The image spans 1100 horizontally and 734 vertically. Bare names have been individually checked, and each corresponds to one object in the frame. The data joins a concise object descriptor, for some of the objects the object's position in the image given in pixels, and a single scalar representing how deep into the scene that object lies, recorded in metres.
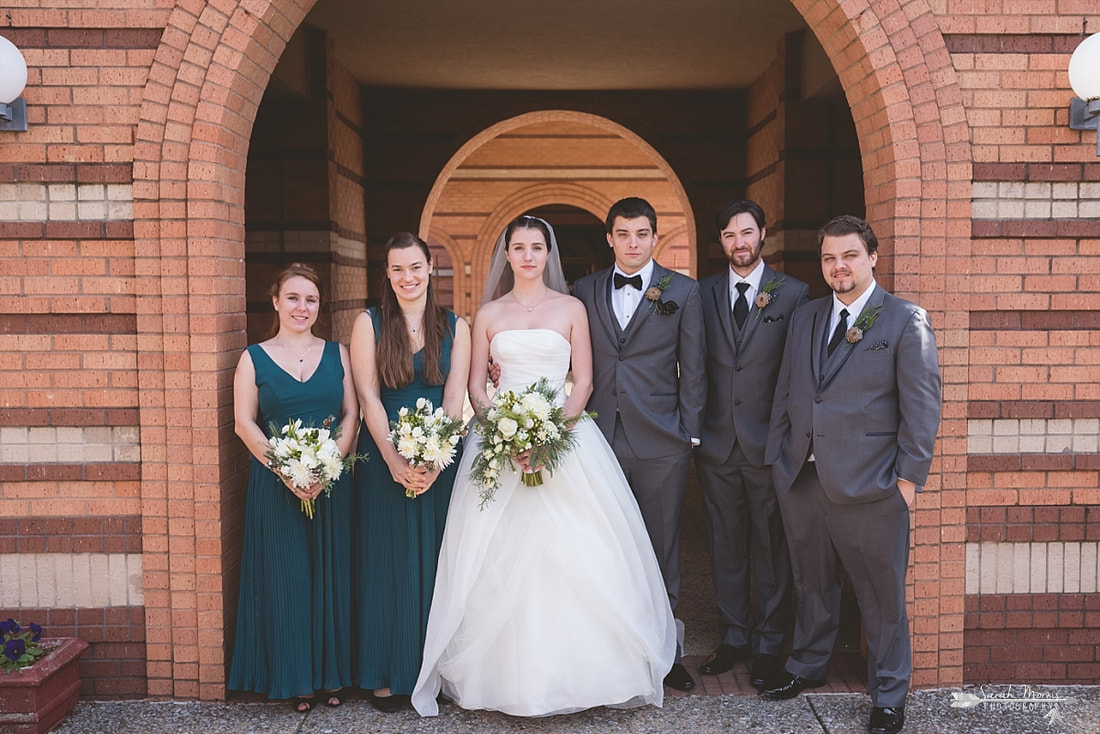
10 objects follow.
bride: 3.77
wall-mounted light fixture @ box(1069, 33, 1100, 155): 3.67
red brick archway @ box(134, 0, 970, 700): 3.97
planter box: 3.67
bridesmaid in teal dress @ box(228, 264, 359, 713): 3.93
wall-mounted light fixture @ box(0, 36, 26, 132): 3.68
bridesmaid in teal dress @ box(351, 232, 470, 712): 3.99
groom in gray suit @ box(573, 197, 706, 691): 4.12
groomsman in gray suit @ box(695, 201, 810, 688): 4.14
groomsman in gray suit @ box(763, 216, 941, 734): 3.59
